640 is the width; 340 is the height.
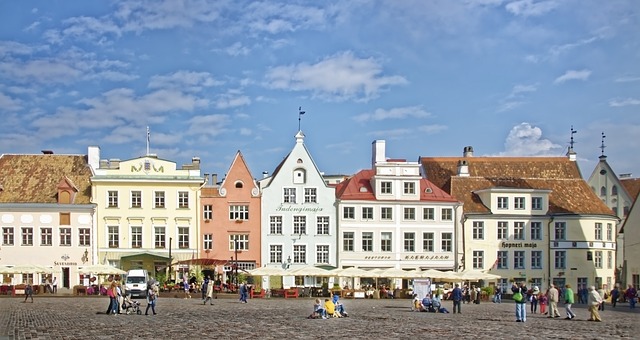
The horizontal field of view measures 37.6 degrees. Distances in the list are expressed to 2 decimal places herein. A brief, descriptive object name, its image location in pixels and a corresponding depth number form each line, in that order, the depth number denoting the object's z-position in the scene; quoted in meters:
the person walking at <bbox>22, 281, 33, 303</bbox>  47.27
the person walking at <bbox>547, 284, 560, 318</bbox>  36.91
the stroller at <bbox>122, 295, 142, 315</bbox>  37.34
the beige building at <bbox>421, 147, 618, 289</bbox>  67.31
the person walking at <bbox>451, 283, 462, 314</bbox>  40.88
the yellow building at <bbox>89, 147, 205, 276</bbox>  65.44
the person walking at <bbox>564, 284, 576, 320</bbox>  36.19
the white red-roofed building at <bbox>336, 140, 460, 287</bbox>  66.94
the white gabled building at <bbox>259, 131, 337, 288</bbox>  66.81
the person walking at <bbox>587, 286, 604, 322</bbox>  34.34
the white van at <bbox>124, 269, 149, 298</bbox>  52.19
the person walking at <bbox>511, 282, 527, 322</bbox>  34.00
